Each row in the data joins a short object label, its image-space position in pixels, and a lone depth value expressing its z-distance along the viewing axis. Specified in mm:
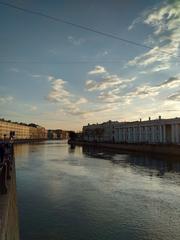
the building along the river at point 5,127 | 111501
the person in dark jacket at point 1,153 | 10667
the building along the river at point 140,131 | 57124
